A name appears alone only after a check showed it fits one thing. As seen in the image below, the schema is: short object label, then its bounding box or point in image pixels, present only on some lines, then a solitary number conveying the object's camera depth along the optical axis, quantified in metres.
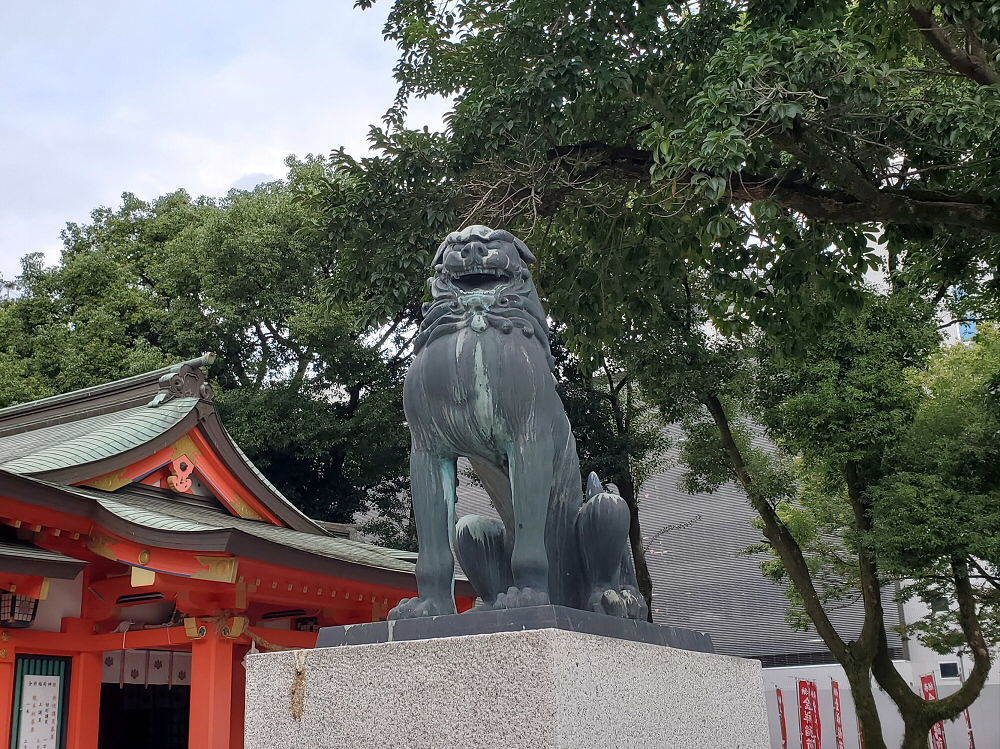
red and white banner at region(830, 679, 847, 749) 16.20
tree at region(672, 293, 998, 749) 10.14
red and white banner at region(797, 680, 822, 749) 16.25
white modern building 17.33
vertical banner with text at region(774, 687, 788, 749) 16.98
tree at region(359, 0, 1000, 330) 5.71
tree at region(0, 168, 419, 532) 14.34
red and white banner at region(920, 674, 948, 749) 15.98
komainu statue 2.80
